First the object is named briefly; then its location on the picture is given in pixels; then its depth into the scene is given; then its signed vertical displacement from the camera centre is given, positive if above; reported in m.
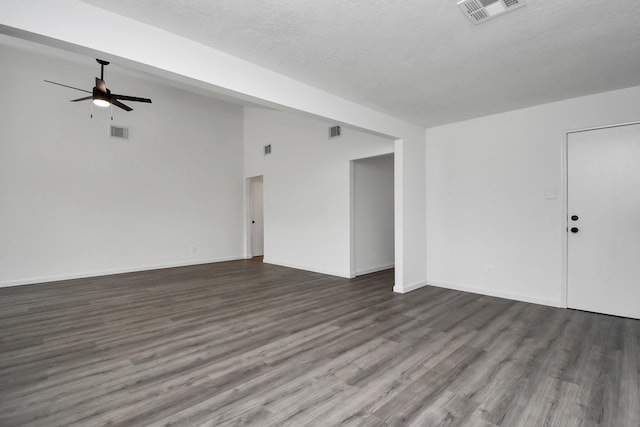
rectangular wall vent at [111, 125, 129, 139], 6.34 +1.70
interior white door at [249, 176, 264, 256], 8.72 -0.16
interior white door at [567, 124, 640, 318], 3.54 -0.15
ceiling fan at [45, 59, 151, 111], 4.19 +1.68
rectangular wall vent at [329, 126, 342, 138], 5.91 +1.56
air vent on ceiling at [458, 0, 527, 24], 2.05 +1.40
